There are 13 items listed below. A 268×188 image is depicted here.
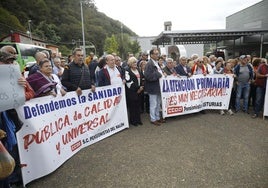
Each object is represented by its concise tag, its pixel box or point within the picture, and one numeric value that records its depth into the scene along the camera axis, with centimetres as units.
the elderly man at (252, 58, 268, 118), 640
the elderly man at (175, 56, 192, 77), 660
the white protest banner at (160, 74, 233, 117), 614
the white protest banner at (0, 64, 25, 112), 240
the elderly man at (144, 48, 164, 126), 572
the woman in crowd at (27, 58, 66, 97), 356
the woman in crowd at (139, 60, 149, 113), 705
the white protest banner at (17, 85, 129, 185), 318
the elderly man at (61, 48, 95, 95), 456
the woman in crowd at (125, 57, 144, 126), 577
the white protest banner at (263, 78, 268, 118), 618
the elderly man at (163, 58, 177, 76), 645
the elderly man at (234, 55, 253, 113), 669
